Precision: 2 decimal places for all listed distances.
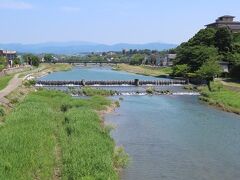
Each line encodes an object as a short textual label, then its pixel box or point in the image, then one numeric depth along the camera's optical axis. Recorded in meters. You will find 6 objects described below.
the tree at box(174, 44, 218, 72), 68.31
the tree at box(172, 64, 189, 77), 72.25
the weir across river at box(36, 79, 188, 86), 61.44
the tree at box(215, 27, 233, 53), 73.50
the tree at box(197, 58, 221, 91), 59.81
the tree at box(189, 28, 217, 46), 78.44
